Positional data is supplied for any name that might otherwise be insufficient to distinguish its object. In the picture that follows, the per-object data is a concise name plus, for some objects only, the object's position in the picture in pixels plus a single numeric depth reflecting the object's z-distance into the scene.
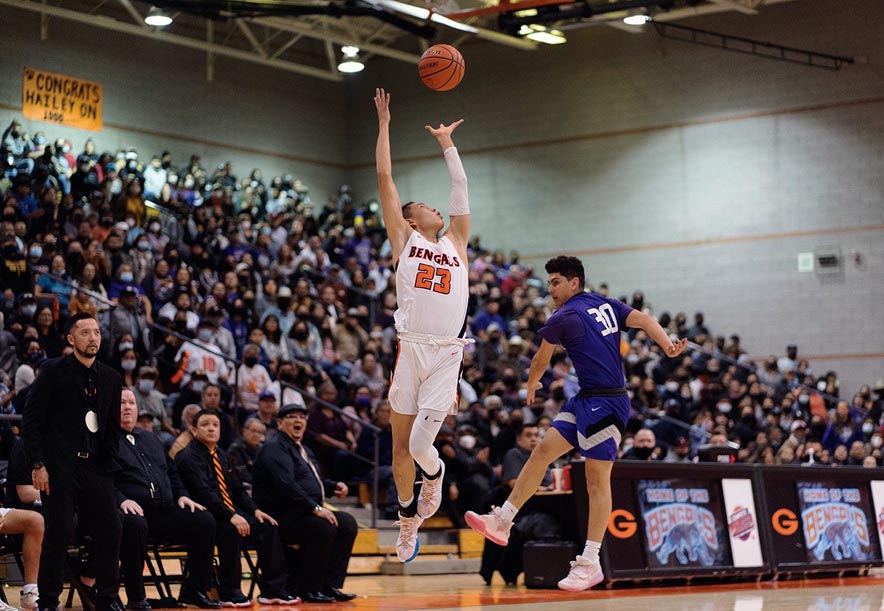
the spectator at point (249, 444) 13.59
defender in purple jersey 8.84
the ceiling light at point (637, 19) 24.34
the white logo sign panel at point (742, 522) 14.20
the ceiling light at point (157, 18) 24.14
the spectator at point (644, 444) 15.59
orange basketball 8.70
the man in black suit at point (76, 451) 9.00
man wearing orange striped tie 11.11
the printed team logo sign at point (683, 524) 13.57
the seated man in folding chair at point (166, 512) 10.80
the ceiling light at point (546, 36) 26.92
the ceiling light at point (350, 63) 26.41
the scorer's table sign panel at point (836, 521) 14.88
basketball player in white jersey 8.28
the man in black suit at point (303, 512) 11.55
